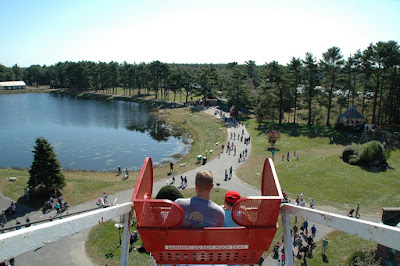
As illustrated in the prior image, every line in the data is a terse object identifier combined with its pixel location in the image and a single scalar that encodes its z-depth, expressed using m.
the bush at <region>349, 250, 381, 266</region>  14.93
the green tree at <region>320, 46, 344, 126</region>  52.03
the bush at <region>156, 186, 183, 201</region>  18.62
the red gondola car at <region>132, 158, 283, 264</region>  3.59
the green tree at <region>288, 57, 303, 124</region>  53.84
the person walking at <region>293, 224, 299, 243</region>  19.28
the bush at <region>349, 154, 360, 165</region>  34.28
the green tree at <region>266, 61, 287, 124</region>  55.47
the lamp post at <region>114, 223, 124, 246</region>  18.21
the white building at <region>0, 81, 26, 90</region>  128.38
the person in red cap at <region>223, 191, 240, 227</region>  4.72
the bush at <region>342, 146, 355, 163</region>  35.88
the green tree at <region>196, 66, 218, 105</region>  80.12
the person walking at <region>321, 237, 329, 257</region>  17.23
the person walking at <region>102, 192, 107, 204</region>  24.15
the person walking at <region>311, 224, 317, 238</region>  18.92
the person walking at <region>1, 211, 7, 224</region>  20.92
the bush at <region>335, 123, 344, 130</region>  49.38
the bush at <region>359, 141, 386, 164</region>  33.56
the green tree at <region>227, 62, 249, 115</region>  64.94
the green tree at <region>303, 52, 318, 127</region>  52.78
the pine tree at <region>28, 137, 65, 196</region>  24.78
